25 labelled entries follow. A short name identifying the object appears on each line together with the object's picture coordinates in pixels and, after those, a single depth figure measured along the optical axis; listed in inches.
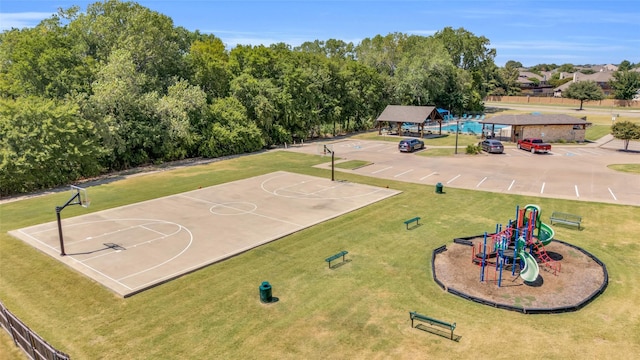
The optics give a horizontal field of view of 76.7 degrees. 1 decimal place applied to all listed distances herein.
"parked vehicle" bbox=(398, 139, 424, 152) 1908.2
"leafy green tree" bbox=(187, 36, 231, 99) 1983.3
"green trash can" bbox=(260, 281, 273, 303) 606.2
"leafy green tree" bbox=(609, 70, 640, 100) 4040.4
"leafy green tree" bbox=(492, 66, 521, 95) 5201.8
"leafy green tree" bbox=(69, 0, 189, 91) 1723.7
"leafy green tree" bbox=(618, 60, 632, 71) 7069.4
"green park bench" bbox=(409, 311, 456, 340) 516.4
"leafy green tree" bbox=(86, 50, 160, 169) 1505.9
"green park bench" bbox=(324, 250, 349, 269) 722.2
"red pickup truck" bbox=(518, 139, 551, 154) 1828.2
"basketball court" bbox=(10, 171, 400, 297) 737.6
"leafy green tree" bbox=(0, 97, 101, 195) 1217.4
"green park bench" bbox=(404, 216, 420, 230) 909.2
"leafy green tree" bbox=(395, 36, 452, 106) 2960.1
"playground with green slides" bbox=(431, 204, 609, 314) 607.2
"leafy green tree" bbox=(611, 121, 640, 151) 1752.0
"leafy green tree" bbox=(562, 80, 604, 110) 3814.0
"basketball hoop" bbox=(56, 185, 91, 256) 772.6
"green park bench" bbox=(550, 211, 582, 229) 916.6
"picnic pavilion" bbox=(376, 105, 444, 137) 2290.8
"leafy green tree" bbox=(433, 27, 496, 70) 4089.6
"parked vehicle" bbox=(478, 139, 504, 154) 1839.3
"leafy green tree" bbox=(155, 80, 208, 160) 1690.5
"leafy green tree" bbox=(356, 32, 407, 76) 3309.5
